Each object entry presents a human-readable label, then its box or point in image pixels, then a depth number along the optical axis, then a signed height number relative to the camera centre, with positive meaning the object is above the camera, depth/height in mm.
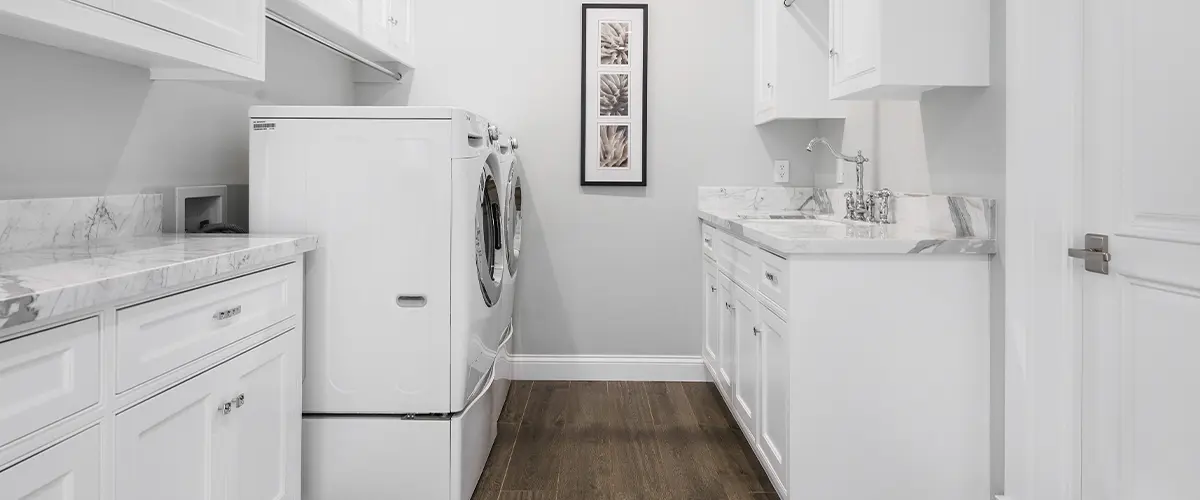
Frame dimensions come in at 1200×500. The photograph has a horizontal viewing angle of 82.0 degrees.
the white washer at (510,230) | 2805 +100
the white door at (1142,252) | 1343 +6
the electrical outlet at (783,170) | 3502 +424
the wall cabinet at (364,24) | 2311 +887
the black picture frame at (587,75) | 3472 +884
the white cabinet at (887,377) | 1869 -333
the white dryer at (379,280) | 1956 -80
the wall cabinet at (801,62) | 3057 +854
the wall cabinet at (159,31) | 1241 +466
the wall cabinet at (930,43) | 1855 +572
